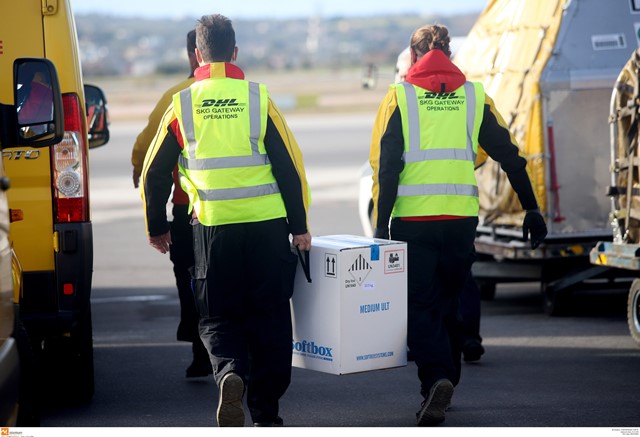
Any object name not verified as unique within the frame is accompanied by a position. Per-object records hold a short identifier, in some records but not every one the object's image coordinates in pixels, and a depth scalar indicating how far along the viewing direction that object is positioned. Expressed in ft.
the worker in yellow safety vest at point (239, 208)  38.27
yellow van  42.47
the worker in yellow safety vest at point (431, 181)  41.57
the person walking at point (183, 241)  48.21
